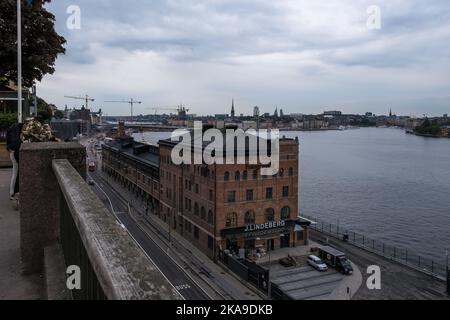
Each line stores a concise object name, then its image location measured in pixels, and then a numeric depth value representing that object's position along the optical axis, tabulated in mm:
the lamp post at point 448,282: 33747
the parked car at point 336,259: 36312
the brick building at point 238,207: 38562
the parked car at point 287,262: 37406
